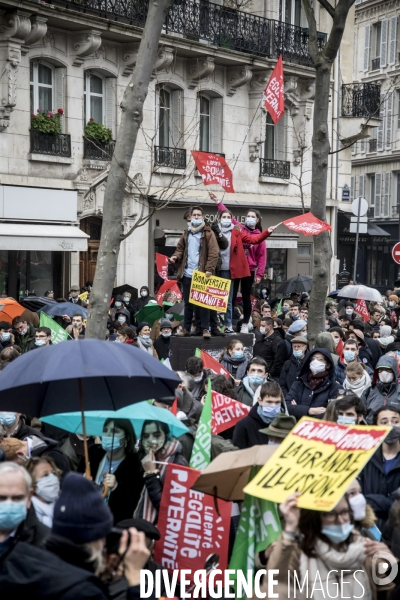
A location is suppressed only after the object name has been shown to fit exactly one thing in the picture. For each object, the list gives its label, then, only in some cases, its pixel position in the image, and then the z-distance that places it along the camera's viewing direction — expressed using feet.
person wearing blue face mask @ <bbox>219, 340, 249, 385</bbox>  36.40
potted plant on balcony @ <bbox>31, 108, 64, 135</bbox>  74.64
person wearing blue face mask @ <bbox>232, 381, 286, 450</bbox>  23.71
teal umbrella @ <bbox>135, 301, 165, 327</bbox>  53.72
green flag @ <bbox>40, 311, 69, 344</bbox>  39.52
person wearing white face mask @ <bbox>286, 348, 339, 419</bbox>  30.14
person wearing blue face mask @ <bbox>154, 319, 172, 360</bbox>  44.01
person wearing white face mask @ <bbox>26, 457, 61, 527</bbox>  17.29
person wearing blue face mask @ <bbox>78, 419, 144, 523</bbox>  19.20
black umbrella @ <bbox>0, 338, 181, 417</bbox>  17.74
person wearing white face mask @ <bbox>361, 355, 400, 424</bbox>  29.73
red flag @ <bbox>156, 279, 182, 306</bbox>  53.82
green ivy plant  78.18
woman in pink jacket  43.16
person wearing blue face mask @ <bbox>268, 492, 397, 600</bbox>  13.38
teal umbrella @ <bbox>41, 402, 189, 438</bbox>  20.15
